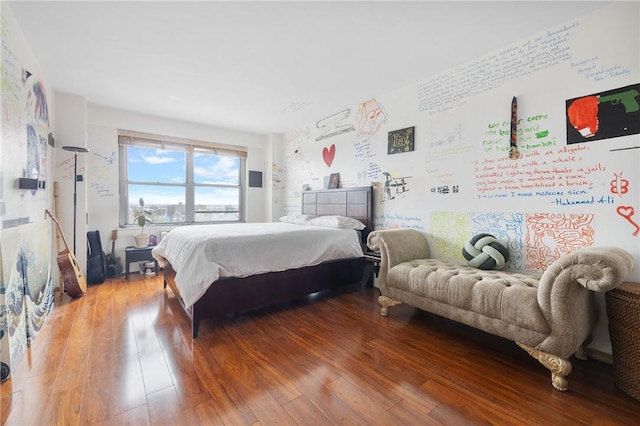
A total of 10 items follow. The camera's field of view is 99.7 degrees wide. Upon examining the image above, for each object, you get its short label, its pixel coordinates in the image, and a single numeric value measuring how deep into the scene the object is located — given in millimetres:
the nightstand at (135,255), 3725
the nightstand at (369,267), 3156
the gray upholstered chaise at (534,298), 1458
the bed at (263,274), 2164
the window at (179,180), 4117
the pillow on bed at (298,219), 3783
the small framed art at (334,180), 3939
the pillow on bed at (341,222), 3316
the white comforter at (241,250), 2150
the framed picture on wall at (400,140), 3039
